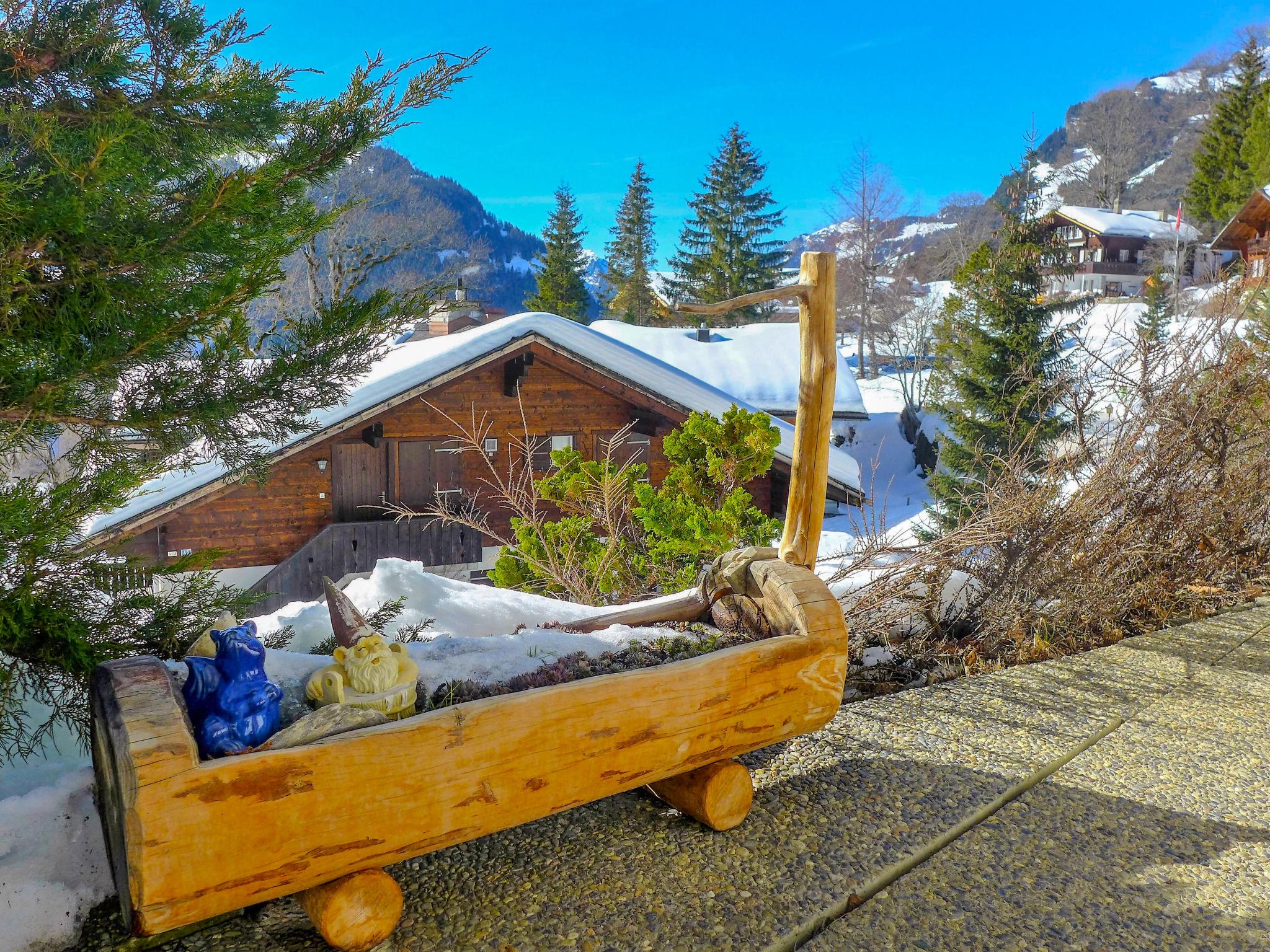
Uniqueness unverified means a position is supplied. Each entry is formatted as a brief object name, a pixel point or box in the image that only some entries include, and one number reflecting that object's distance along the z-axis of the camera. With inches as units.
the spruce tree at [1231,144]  1450.5
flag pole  1280.3
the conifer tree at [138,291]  83.9
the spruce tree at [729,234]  1370.6
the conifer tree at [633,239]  1584.6
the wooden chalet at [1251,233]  1092.5
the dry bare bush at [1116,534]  185.0
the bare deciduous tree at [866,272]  1170.6
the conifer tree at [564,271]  1375.5
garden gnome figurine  79.4
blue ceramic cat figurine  71.1
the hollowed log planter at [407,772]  64.9
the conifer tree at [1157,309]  1003.9
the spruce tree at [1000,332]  626.8
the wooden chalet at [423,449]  406.9
